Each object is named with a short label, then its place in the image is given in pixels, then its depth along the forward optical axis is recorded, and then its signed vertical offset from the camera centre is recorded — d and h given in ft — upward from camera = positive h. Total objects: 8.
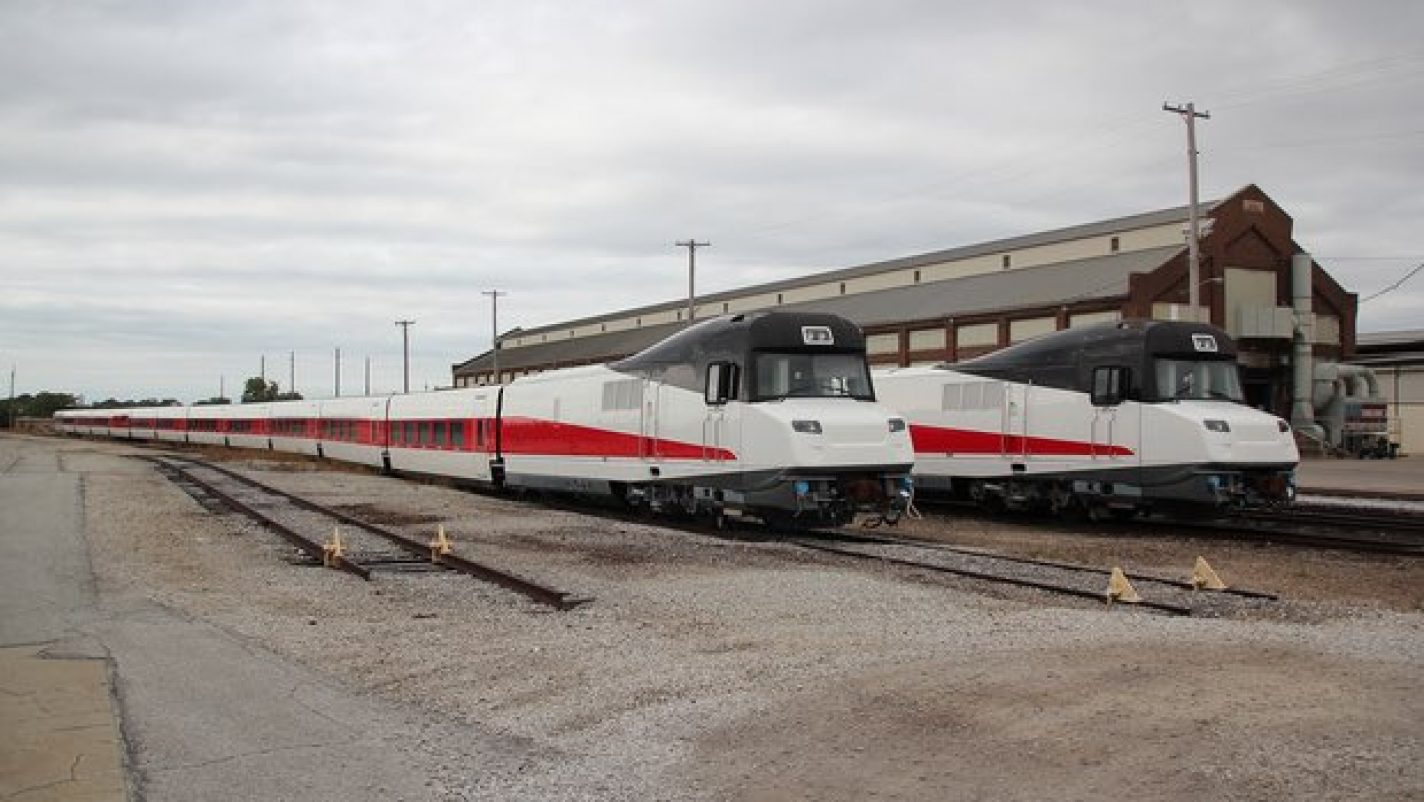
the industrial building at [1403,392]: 192.65 +5.84
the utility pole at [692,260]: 187.07 +27.10
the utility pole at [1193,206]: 111.65 +22.55
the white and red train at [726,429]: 53.31 -0.30
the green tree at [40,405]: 528.63 +7.55
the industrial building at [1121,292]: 161.27 +20.67
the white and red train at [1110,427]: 56.34 -0.13
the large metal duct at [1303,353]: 175.83 +11.35
